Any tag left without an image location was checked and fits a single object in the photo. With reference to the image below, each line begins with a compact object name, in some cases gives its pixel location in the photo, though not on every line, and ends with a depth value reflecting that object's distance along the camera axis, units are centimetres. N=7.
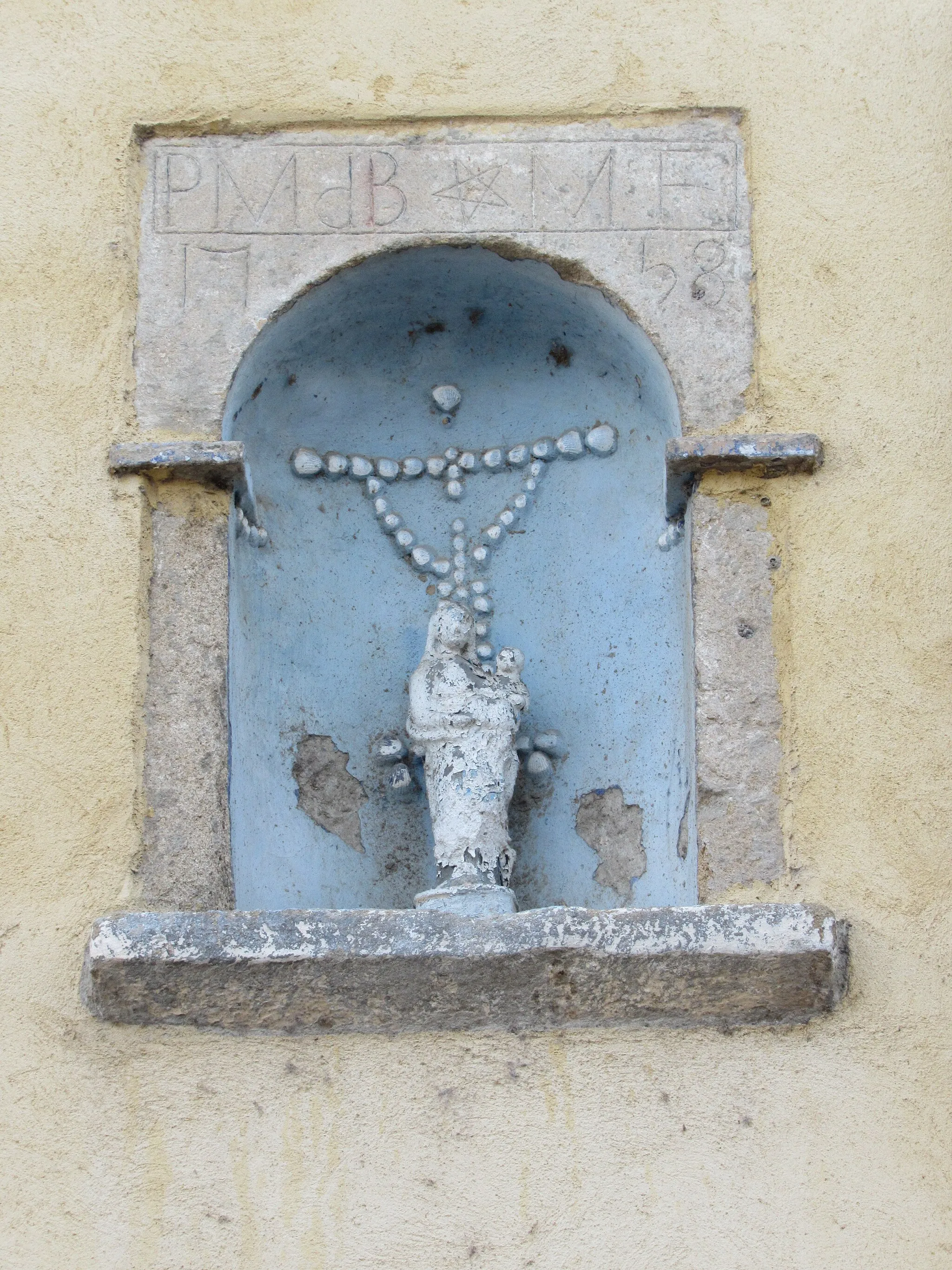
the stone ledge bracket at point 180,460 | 436
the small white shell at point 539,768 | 468
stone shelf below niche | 393
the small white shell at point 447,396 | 495
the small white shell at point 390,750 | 466
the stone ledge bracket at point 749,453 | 434
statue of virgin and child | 441
